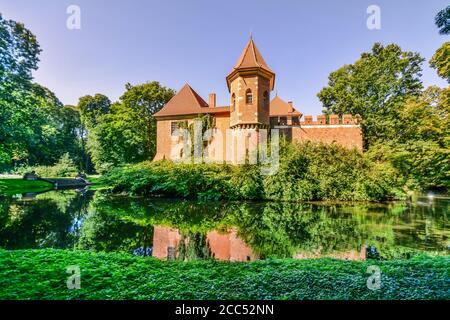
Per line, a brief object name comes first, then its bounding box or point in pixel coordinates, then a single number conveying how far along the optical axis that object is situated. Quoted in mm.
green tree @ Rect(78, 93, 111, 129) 42156
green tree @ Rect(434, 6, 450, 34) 7094
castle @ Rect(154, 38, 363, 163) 20641
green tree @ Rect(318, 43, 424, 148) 25312
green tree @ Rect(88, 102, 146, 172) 33219
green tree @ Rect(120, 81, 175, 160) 35500
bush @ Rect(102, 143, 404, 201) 16391
